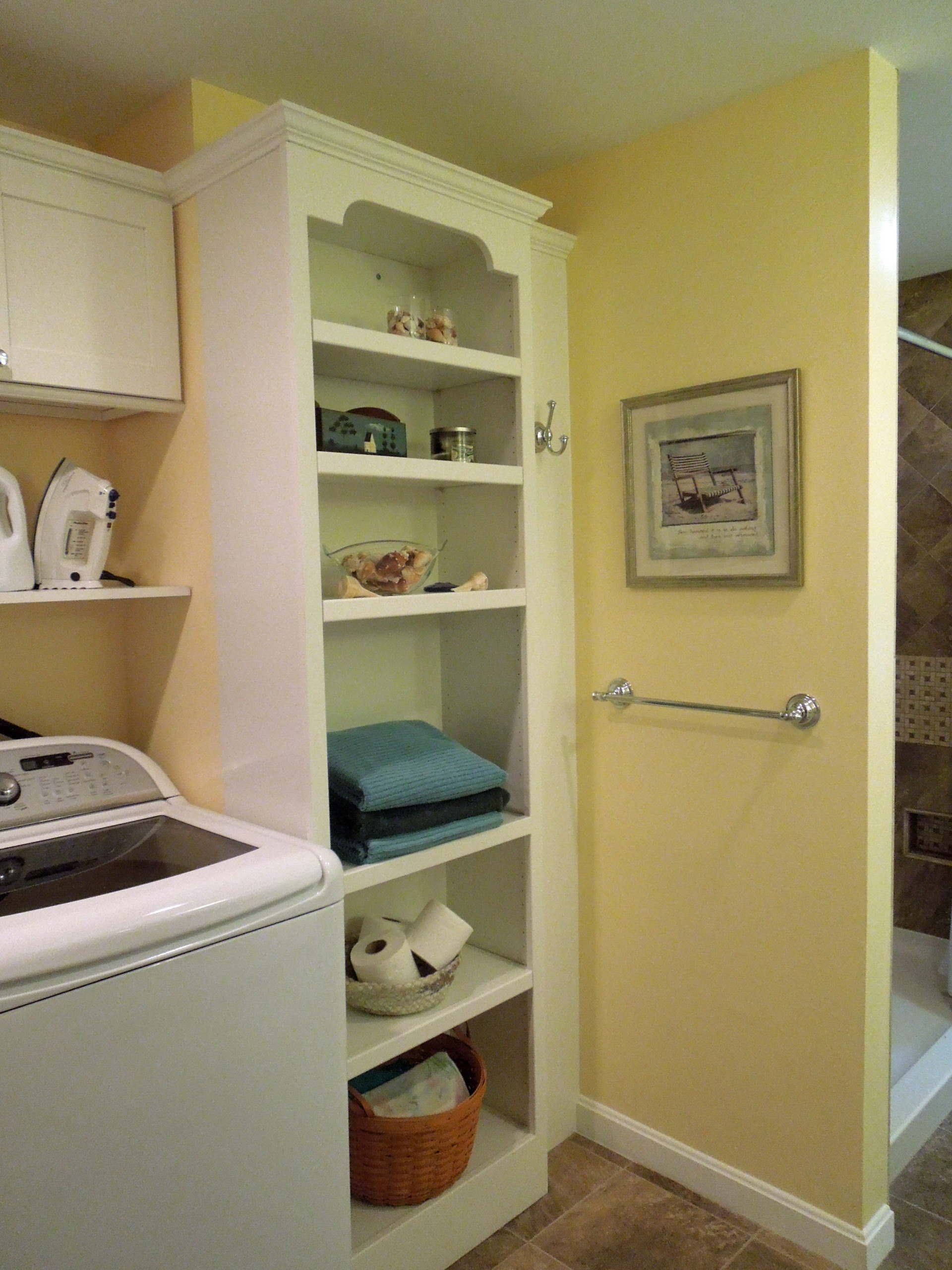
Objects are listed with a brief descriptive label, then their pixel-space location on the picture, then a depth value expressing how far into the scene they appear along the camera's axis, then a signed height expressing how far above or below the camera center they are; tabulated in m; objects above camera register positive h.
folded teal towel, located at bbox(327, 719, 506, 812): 1.69 -0.36
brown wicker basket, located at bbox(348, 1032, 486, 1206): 1.75 -1.09
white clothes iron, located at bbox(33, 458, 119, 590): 1.67 +0.09
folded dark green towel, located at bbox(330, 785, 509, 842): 1.68 -0.45
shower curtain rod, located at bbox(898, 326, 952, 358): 2.10 +0.54
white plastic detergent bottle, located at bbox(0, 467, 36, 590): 1.61 +0.08
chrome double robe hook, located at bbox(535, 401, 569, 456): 2.11 +0.30
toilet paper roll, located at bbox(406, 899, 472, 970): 1.86 -0.73
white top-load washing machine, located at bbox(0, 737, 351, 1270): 1.13 -0.63
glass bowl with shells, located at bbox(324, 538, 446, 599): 1.78 +0.01
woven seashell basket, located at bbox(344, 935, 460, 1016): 1.75 -0.80
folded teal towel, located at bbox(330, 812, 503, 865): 1.67 -0.50
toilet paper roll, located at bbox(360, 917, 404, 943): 1.88 -0.72
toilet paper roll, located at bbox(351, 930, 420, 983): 1.77 -0.74
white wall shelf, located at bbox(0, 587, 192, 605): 1.52 -0.02
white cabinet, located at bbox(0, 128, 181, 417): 1.53 +0.52
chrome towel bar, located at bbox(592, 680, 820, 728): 1.83 -0.29
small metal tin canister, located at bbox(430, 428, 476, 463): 1.88 +0.26
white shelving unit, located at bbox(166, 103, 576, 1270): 1.55 +0.09
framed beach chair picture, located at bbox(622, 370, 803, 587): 1.85 +0.17
